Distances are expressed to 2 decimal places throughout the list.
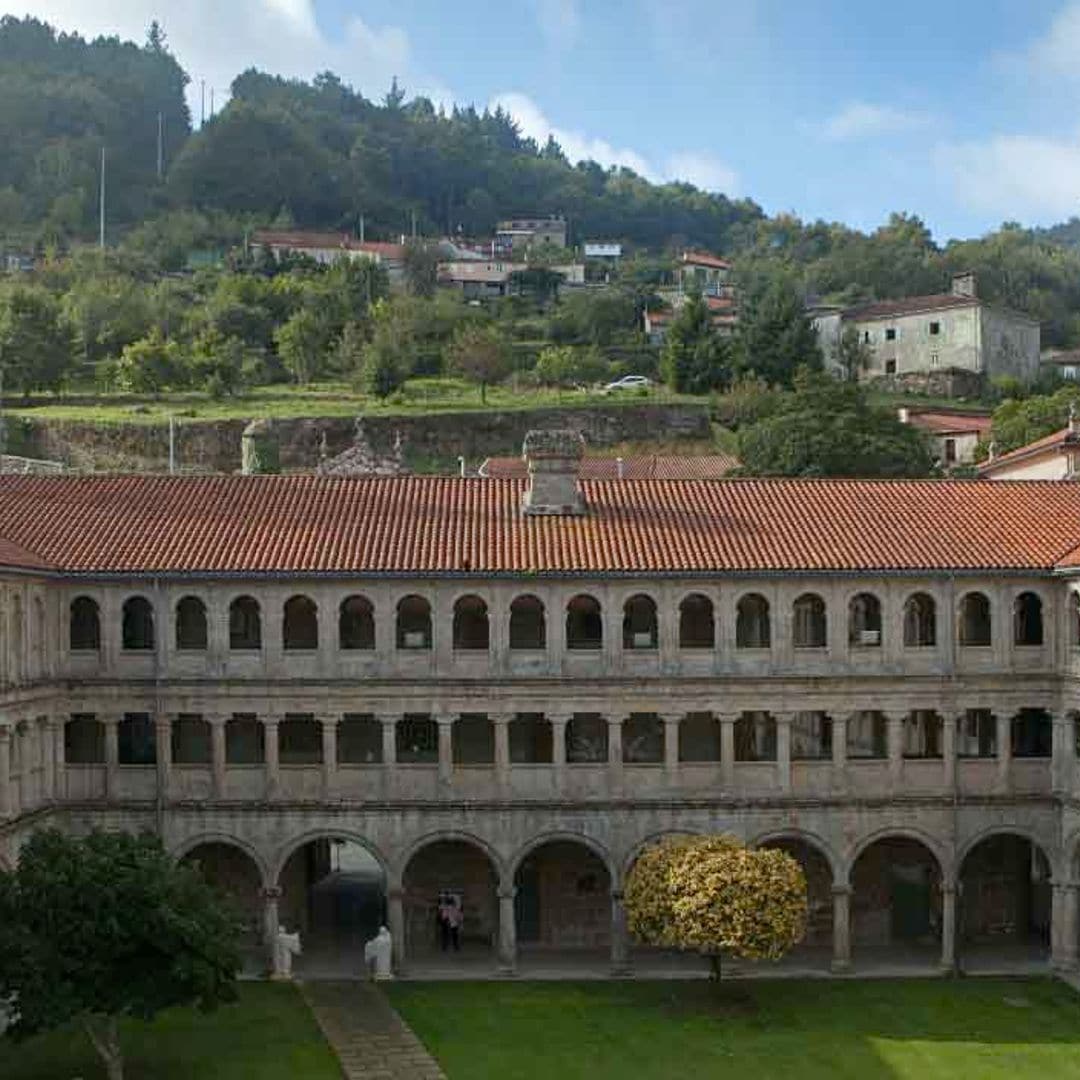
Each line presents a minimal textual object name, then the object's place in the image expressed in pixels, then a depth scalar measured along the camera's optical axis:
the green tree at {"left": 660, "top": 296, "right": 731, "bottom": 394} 117.62
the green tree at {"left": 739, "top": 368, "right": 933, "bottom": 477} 77.69
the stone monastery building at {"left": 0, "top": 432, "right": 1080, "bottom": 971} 44.50
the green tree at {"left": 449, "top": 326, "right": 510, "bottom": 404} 119.75
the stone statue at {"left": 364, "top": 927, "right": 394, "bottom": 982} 44.03
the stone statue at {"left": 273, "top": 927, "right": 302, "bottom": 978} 44.06
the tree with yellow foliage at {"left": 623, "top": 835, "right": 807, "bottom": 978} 40.56
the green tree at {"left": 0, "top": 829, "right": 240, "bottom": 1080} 32.72
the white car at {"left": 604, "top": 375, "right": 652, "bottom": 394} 120.59
